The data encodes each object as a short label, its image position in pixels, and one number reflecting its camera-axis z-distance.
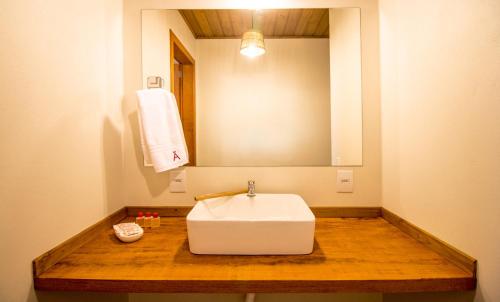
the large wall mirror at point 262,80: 1.17
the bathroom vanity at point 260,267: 0.63
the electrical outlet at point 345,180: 1.15
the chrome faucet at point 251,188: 1.09
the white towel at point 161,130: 1.01
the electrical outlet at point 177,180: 1.16
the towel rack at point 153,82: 1.16
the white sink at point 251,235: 0.75
